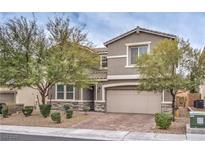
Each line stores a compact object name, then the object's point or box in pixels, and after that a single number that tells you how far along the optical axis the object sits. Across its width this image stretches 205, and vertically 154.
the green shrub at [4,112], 10.56
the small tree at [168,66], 8.54
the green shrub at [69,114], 10.07
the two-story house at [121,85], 11.59
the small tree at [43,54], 9.77
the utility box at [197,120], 7.28
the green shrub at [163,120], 7.82
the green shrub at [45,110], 10.35
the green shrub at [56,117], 9.18
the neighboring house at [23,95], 14.00
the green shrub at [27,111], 10.73
